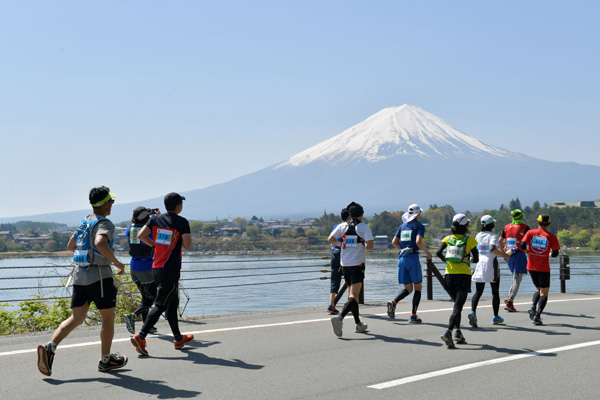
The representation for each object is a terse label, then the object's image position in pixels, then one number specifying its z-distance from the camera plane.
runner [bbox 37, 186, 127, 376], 6.71
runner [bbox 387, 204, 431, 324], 10.42
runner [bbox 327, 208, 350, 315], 11.50
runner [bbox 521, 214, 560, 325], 10.43
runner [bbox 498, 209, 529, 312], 12.15
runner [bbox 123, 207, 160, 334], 9.34
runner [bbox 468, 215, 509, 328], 10.16
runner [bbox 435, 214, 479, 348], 8.66
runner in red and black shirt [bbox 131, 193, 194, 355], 7.84
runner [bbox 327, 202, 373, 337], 9.45
